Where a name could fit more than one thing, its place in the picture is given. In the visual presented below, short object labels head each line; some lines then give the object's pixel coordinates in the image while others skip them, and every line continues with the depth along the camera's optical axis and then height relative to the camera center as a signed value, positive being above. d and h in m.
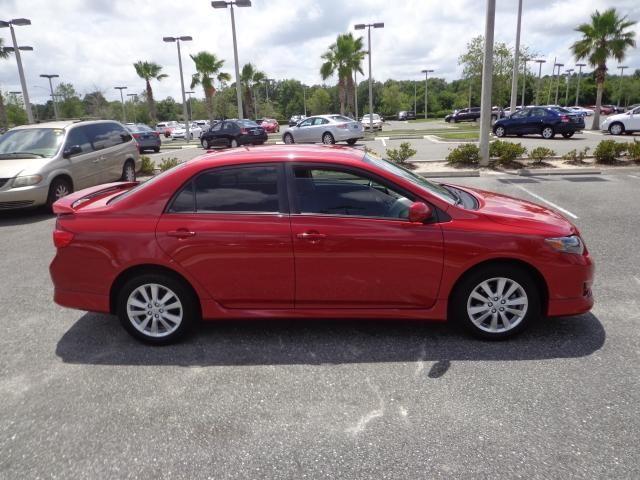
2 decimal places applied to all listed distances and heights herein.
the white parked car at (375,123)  39.42 -1.37
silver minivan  8.66 -0.78
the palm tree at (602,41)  25.52 +2.84
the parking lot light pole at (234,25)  23.08 +4.20
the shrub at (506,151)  12.87 -1.32
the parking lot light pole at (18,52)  23.78 +3.33
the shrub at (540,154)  12.92 -1.43
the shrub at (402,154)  13.29 -1.33
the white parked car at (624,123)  22.98 -1.30
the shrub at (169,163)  12.39 -1.23
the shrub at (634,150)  12.82 -1.43
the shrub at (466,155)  13.12 -1.40
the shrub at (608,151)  12.76 -1.40
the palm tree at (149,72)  45.56 +3.94
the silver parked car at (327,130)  21.83 -0.98
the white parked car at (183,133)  41.75 -1.60
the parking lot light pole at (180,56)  32.62 +3.89
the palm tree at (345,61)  40.00 +3.75
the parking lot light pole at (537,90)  66.04 +1.14
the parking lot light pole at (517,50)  23.58 +2.34
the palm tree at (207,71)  41.88 +3.51
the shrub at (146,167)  13.41 -1.39
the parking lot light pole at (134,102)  79.31 +2.39
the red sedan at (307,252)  3.61 -1.05
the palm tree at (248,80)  53.59 +3.35
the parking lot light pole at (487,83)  12.04 +0.44
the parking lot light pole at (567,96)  72.20 +0.26
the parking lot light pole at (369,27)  32.41 +5.15
